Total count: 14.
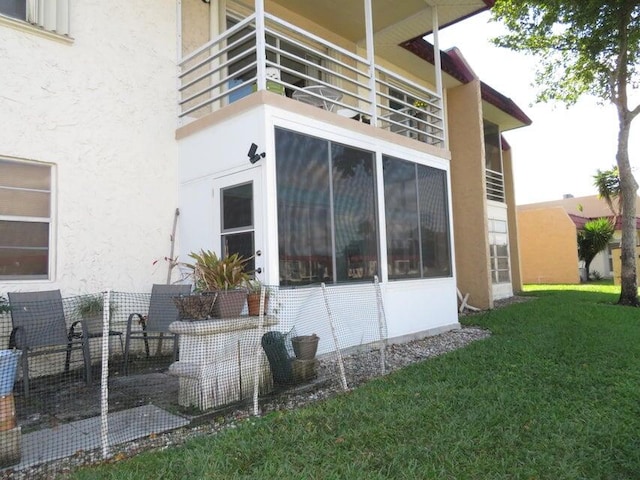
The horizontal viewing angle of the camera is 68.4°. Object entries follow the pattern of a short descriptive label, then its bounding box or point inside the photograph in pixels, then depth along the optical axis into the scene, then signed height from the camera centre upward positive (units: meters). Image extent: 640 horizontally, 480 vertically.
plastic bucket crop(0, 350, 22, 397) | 3.14 -0.56
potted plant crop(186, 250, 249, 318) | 4.63 -0.02
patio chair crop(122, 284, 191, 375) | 5.45 -0.45
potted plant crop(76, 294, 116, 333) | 5.39 -0.32
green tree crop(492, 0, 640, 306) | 11.45 +5.66
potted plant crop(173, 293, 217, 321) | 4.37 -0.25
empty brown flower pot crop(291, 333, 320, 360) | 5.09 -0.78
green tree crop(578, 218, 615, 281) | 23.31 +1.27
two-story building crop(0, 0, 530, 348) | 5.42 +1.45
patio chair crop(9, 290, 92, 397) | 4.62 -0.43
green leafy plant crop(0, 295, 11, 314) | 4.70 -0.20
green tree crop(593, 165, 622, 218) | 22.77 +3.90
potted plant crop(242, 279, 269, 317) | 4.89 -0.25
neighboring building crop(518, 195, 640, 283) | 22.68 +0.99
